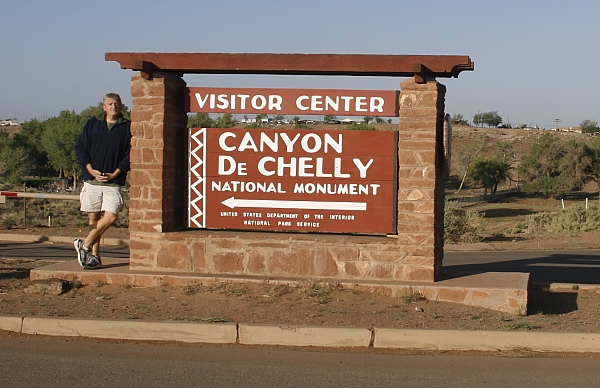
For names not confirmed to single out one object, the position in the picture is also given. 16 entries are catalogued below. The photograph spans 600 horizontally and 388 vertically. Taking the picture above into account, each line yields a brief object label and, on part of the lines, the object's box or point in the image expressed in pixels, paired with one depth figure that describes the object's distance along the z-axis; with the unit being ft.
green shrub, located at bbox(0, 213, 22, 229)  63.88
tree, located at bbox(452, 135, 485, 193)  213.85
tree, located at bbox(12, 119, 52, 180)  194.02
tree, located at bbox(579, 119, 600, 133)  364.38
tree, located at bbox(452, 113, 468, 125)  370.57
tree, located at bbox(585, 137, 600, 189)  192.85
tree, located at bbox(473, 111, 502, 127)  401.08
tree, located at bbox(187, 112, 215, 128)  113.93
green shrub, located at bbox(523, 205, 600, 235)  78.33
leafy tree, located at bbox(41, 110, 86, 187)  176.35
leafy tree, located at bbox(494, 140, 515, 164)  212.99
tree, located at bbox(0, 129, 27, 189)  143.23
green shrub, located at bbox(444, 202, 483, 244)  65.98
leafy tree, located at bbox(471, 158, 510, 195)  191.93
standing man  32.07
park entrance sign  30.30
